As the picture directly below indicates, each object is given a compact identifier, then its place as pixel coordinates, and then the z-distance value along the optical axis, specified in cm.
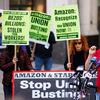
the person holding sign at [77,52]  825
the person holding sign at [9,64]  795
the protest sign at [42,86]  822
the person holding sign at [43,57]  1106
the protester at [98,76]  676
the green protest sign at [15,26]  838
